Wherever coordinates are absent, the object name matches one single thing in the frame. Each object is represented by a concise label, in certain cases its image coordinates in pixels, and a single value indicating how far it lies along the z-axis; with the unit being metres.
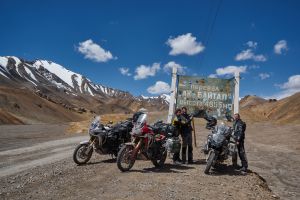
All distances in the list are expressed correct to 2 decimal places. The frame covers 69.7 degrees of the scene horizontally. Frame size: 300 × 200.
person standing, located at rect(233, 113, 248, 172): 7.45
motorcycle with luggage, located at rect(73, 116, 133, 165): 7.20
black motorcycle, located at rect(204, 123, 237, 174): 6.70
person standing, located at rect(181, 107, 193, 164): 7.87
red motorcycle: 6.33
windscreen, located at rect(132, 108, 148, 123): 7.00
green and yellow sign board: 10.32
